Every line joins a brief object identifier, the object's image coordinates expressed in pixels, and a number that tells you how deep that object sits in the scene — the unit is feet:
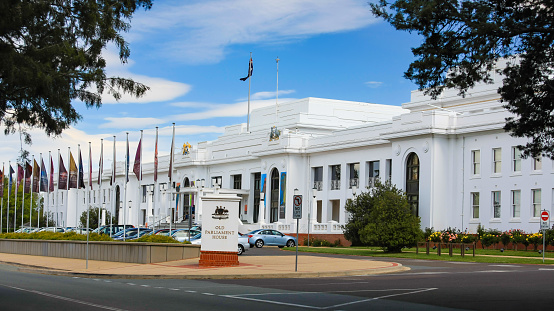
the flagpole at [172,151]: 195.83
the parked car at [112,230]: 214.48
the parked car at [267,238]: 185.06
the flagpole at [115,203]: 205.40
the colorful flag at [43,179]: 215.51
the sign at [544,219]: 122.42
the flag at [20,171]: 235.73
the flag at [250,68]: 276.82
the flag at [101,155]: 210.79
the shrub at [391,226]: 149.07
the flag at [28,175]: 216.21
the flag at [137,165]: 184.49
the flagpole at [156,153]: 197.96
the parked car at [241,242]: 143.41
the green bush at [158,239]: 117.80
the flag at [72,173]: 196.75
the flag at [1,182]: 228.43
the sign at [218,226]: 98.53
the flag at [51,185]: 218.59
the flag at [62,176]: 210.59
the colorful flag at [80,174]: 197.88
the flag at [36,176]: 217.97
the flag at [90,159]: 212.84
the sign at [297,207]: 93.26
